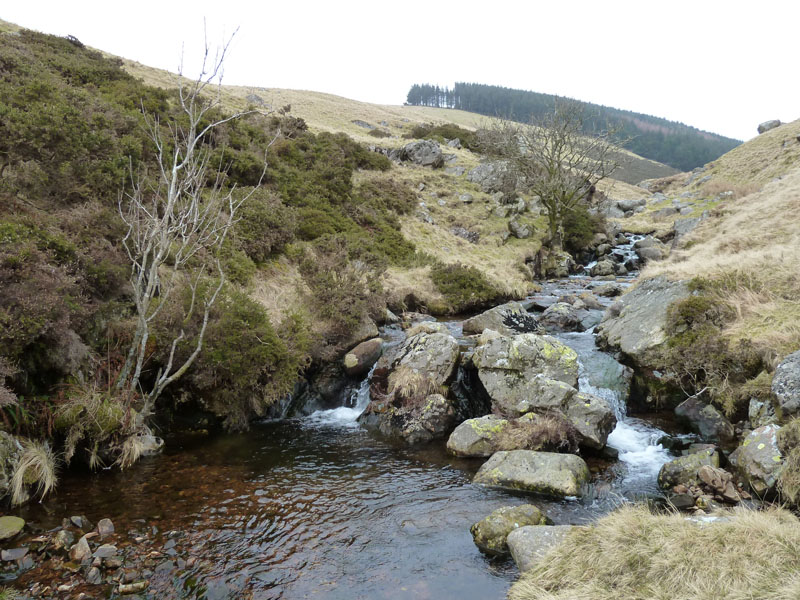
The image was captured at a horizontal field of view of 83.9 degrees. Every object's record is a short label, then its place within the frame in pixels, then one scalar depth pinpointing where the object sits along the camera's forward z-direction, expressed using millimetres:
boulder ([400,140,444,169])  40312
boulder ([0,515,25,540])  5801
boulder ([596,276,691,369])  11258
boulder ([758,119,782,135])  60125
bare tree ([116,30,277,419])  8344
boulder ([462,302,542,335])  15398
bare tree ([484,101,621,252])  30312
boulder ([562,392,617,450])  9070
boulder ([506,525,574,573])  5641
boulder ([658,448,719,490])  7527
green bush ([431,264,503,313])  20328
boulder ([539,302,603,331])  16562
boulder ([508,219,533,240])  31359
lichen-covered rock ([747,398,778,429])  7837
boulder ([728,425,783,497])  6705
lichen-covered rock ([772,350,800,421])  7156
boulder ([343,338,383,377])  12773
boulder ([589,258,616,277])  28312
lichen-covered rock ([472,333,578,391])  10633
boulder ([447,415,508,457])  9211
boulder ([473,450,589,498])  7602
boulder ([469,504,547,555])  6219
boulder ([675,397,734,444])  8844
